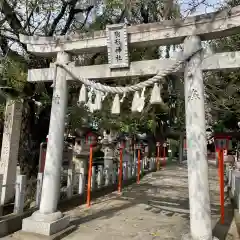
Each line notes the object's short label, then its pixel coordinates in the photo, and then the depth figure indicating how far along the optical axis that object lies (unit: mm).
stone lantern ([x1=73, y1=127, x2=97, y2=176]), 12664
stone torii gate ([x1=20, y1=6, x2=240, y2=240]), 4867
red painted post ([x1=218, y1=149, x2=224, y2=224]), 6923
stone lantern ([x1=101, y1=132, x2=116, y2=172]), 13695
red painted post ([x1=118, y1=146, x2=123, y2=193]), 11266
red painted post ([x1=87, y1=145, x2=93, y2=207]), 8627
